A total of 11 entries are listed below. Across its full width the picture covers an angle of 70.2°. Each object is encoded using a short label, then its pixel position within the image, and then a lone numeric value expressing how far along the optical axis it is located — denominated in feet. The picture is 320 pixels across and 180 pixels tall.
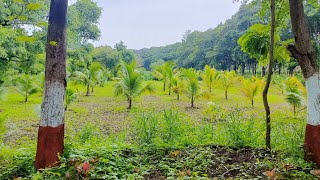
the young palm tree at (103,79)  60.93
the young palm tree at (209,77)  45.91
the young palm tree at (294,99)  24.22
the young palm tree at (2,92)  28.40
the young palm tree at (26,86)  36.41
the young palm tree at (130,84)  31.04
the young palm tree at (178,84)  38.89
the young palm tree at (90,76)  46.18
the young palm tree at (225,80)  43.40
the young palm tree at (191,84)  32.05
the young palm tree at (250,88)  33.54
